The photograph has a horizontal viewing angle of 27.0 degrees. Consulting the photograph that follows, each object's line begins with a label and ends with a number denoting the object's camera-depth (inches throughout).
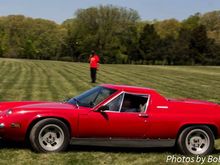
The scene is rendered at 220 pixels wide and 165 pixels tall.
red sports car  324.2
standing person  1080.8
